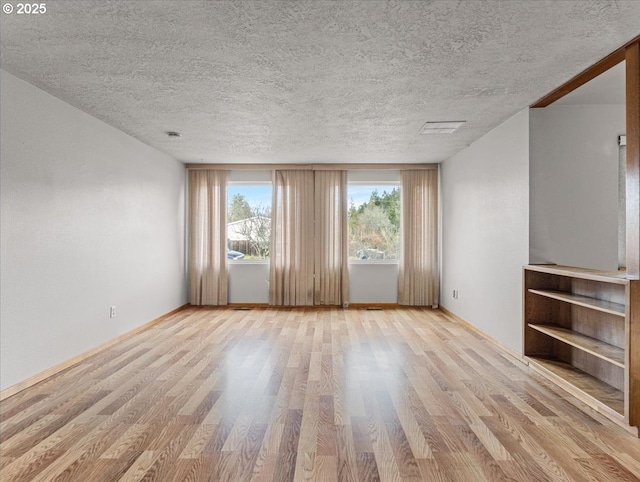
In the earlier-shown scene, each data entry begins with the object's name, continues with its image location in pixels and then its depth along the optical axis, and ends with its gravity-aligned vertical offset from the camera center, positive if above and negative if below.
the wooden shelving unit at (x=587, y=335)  2.44 -0.78
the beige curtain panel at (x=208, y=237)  6.77 +0.07
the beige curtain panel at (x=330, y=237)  6.75 +0.07
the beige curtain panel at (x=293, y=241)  6.76 -0.01
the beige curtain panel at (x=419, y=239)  6.73 +0.04
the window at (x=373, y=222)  6.95 +0.35
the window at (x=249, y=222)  7.00 +0.35
